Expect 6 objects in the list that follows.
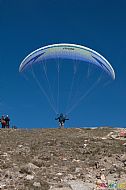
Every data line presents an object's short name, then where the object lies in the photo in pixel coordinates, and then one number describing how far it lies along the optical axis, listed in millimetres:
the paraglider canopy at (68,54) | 35781
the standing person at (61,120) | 38469
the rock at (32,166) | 22298
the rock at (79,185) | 19875
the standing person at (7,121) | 39794
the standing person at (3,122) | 39753
